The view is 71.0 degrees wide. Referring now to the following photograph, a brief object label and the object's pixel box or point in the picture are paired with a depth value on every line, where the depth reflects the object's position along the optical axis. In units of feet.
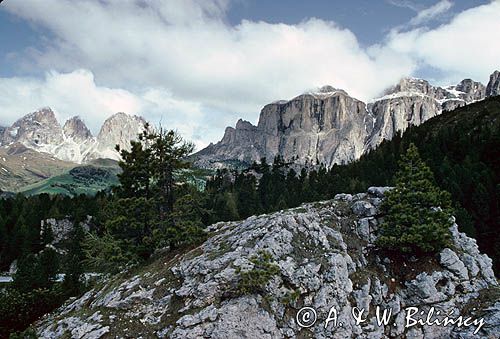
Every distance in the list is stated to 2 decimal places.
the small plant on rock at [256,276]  62.95
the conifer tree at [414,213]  79.05
